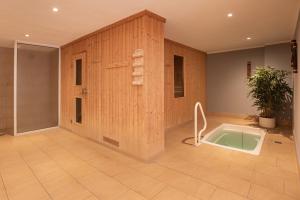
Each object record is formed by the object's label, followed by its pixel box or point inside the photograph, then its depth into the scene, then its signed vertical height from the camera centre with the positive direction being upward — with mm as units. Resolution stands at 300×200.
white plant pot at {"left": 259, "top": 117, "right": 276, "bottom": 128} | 5402 -812
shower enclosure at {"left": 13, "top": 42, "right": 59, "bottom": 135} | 5023 +271
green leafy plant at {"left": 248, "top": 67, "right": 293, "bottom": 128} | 5211 +126
